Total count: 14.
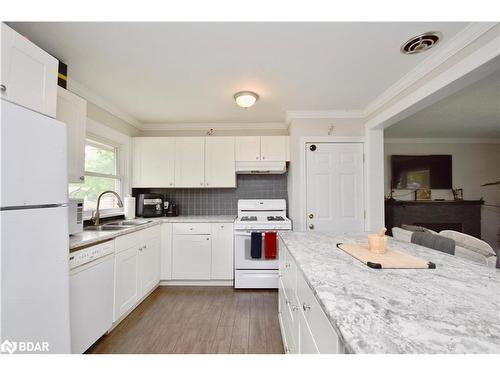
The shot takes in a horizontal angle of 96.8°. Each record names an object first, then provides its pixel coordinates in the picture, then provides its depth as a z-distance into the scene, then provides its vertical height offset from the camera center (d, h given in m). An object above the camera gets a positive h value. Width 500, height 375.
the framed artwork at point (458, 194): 4.41 -0.03
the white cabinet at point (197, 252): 2.96 -0.81
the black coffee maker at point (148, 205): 3.16 -0.20
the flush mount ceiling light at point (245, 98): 2.38 +1.02
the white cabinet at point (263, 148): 3.24 +0.64
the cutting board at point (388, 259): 1.03 -0.34
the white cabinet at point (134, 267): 2.03 -0.81
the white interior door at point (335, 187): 2.97 +0.07
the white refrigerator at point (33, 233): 1.02 -0.21
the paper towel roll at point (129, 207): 2.97 -0.21
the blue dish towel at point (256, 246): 2.77 -0.68
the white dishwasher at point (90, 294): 1.52 -0.77
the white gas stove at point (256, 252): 2.78 -0.77
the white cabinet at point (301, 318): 0.72 -0.57
